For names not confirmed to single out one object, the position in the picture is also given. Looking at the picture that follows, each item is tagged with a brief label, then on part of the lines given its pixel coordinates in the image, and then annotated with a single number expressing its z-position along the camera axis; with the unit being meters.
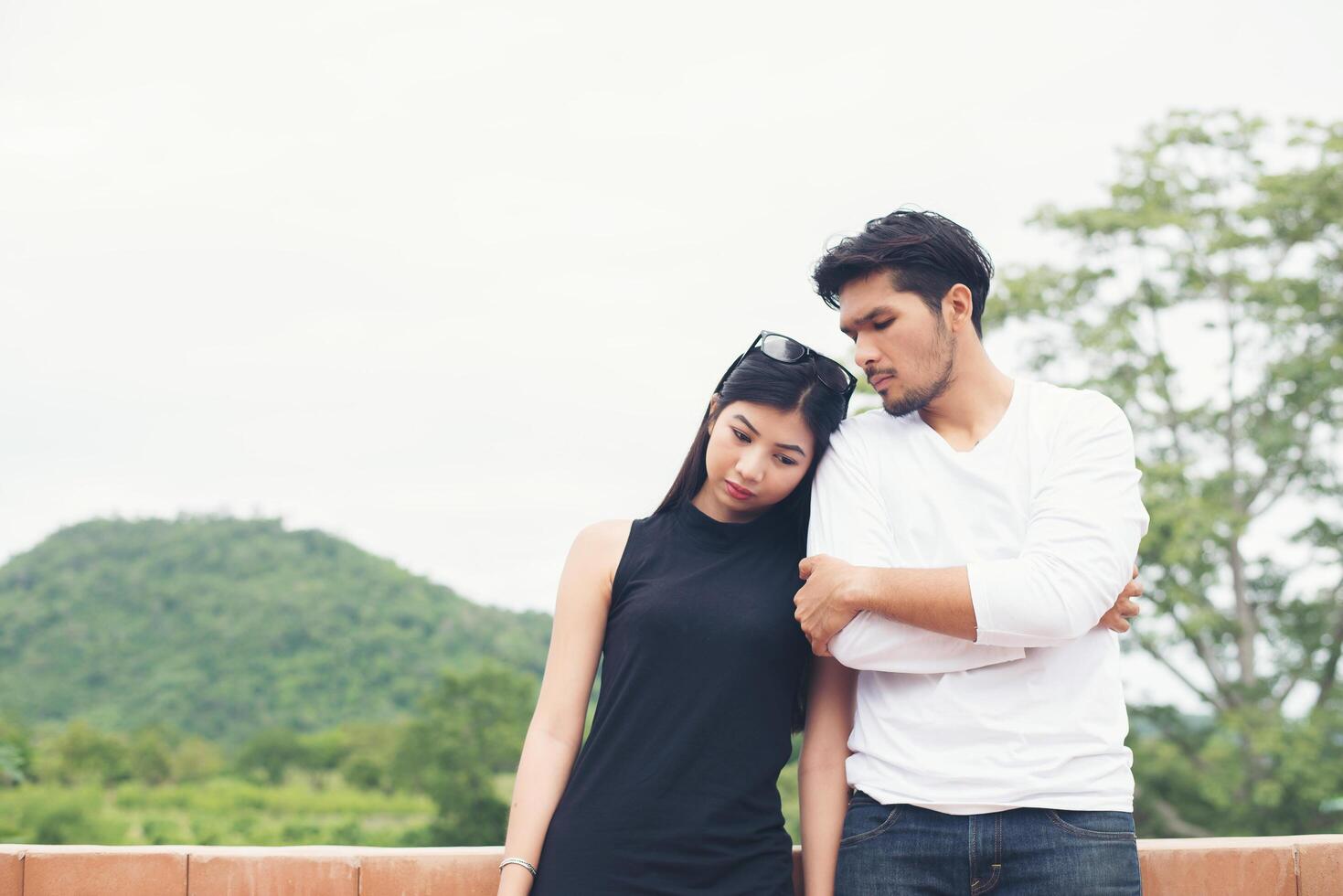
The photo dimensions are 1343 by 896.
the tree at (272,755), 25.69
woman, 1.71
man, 1.63
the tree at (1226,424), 11.59
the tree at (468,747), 20.36
